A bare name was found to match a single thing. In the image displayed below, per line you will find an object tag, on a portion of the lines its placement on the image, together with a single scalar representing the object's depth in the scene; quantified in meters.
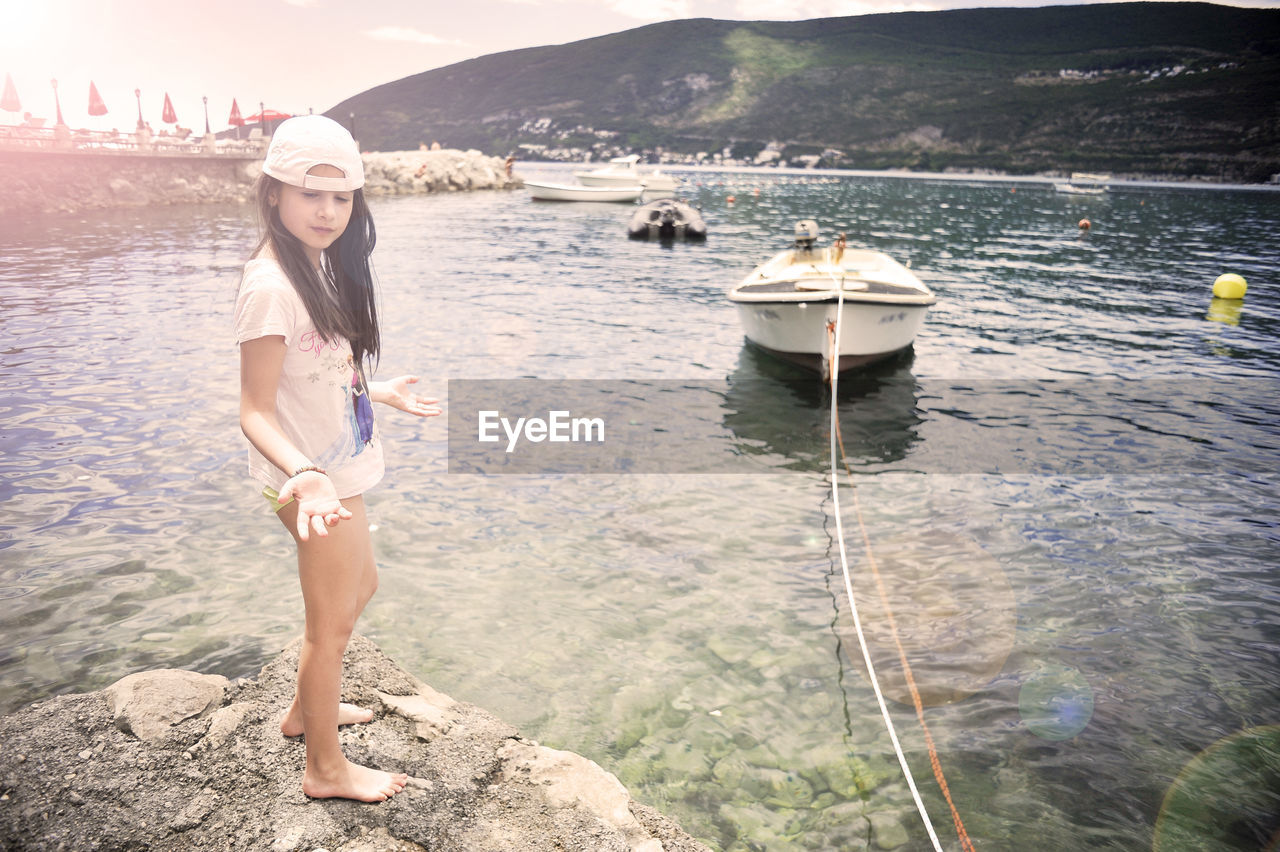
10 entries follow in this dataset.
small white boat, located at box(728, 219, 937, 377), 11.45
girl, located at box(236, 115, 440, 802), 2.37
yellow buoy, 20.92
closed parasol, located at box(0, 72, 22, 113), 38.50
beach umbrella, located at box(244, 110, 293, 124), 52.28
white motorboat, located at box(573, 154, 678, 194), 62.28
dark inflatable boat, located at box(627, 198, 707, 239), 33.72
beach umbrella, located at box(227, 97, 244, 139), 52.38
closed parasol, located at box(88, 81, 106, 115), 44.18
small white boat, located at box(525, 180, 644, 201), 54.72
